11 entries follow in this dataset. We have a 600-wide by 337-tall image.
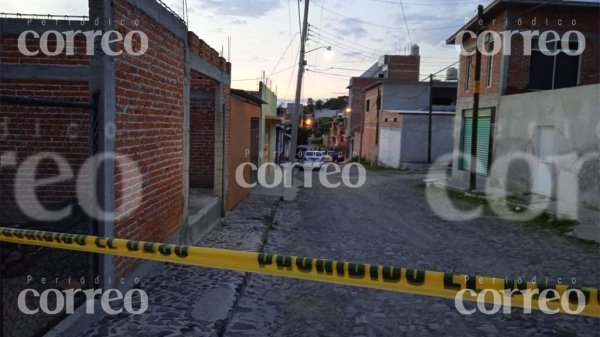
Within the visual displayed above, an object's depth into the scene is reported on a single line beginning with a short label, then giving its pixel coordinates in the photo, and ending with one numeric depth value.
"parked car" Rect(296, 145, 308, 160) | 51.24
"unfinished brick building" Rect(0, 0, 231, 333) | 4.68
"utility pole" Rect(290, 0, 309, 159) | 21.34
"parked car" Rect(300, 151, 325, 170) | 33.62
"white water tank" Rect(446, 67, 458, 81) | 45.22
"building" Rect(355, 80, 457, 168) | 32.38
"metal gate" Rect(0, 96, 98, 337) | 7.73
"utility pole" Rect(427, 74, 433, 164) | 30.25
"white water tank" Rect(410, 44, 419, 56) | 59.12
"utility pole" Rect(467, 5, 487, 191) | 17.02
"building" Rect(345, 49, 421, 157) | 57.28
